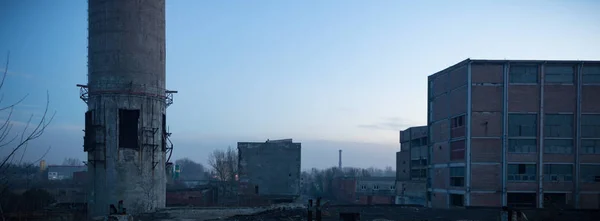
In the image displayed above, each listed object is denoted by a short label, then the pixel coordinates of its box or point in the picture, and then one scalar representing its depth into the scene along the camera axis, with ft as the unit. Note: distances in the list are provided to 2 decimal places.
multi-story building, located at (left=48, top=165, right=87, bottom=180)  437.91
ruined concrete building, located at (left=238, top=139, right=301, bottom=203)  209.67
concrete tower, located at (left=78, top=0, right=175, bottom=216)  100.17
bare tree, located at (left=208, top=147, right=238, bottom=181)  301.84
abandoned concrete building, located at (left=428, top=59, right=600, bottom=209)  119.65
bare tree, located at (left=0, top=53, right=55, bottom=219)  22.48
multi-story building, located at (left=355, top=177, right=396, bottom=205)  234.99
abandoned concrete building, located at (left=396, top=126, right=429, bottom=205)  187.88
